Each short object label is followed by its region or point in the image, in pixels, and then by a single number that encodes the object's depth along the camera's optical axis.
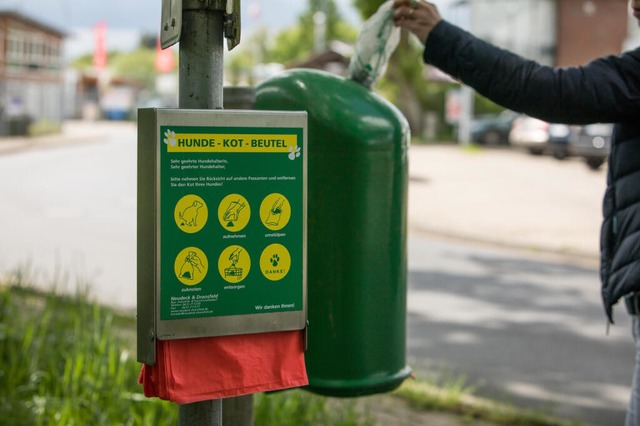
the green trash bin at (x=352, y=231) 2.75
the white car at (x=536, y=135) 24.00
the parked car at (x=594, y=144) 20.91
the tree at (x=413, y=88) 38.22
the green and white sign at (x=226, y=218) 1.91
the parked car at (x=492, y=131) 32.56
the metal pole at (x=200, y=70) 2.05
